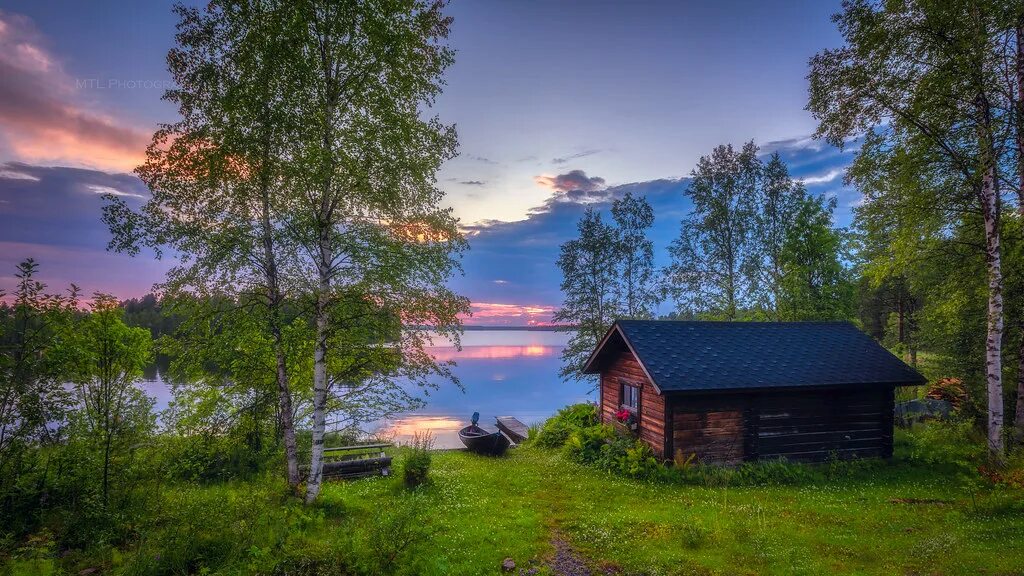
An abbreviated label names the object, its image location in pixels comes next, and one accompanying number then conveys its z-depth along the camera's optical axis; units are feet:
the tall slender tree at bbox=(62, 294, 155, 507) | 28.45
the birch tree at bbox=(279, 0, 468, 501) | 32.63
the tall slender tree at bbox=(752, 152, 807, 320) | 84.89
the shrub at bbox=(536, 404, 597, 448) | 68.33
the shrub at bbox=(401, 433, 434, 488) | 42.75
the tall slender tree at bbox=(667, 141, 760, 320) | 84.94
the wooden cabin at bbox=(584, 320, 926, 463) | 48.75
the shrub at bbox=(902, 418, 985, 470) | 40.01
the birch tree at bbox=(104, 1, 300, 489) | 31.78
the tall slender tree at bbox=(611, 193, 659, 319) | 92.89
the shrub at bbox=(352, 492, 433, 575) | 23.25
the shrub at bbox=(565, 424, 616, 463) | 55.98
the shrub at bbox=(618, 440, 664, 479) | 47.06
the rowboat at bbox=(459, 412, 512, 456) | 64.18
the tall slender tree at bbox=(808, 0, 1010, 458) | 39.27
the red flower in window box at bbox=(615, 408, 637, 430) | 56.08
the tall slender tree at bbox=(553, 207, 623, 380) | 92.12
